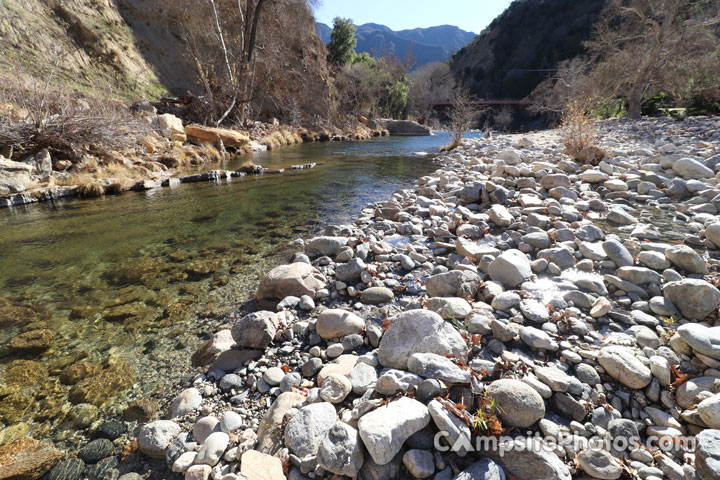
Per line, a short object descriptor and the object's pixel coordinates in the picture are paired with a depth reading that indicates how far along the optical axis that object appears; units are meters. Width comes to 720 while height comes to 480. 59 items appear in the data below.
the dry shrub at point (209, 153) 12.04
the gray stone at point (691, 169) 4.90
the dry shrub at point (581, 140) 6.71
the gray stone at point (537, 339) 1.82
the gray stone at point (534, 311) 2.11
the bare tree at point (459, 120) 13.46
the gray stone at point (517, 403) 1.35
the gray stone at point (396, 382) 1.48
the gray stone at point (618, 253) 2.73
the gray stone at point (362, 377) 1.66
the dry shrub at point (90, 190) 6.91
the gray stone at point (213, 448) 1.44
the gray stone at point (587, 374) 1.59
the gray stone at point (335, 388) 1.62
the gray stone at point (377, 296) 2.72
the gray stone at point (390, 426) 1.24
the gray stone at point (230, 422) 1.61
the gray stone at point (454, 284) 2.52
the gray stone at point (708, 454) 1.04
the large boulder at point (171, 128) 12.23
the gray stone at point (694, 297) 1.97
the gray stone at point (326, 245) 3.77
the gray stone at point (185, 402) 1.77
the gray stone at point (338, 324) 2.24
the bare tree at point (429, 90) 50.88
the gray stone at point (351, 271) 3.07
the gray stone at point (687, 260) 2.48
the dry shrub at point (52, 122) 7.15
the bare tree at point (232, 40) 17.53
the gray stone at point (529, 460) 1.16
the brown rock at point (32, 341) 2.34
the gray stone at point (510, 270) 2.63
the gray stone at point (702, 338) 1.54
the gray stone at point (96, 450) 1.57
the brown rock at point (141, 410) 1.78
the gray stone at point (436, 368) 1.48
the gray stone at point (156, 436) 1.57
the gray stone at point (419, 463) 1.21
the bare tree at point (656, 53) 13.23
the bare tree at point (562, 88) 22.87
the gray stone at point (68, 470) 1.49
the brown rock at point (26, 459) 1.47
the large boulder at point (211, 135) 13.39
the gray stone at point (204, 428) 1.60
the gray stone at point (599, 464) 1.15
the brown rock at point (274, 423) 1.47
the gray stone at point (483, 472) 1.15
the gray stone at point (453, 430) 1.25
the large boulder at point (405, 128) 35.56
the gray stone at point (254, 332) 2.19
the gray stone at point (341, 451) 1.23
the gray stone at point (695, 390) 1.39
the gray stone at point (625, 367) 1.52
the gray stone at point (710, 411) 1.22
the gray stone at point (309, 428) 1.39
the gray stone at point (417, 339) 1.75
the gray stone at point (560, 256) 2.87
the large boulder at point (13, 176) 6.25
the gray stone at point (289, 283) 2.87
